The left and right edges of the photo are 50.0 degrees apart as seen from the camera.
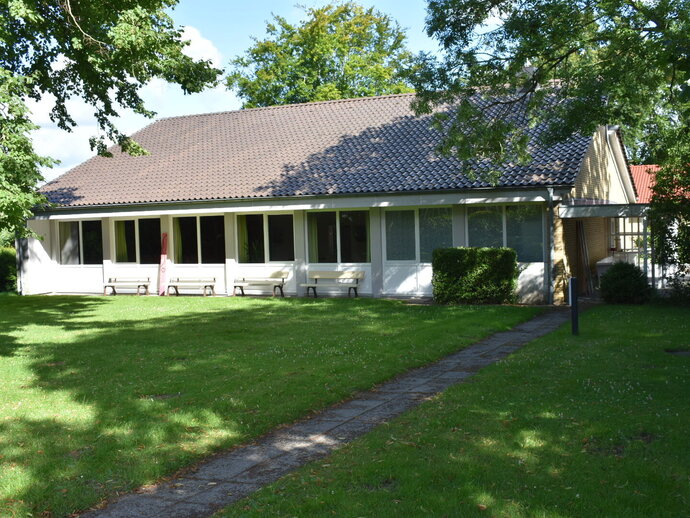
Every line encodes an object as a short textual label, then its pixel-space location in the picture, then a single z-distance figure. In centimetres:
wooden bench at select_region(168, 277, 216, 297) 2275
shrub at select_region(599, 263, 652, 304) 1745
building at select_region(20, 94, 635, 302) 1900
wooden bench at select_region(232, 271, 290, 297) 2183
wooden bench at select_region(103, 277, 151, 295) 2370
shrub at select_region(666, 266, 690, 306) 1695
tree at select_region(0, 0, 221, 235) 1053
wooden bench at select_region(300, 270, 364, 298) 2094
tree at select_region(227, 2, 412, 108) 4278
